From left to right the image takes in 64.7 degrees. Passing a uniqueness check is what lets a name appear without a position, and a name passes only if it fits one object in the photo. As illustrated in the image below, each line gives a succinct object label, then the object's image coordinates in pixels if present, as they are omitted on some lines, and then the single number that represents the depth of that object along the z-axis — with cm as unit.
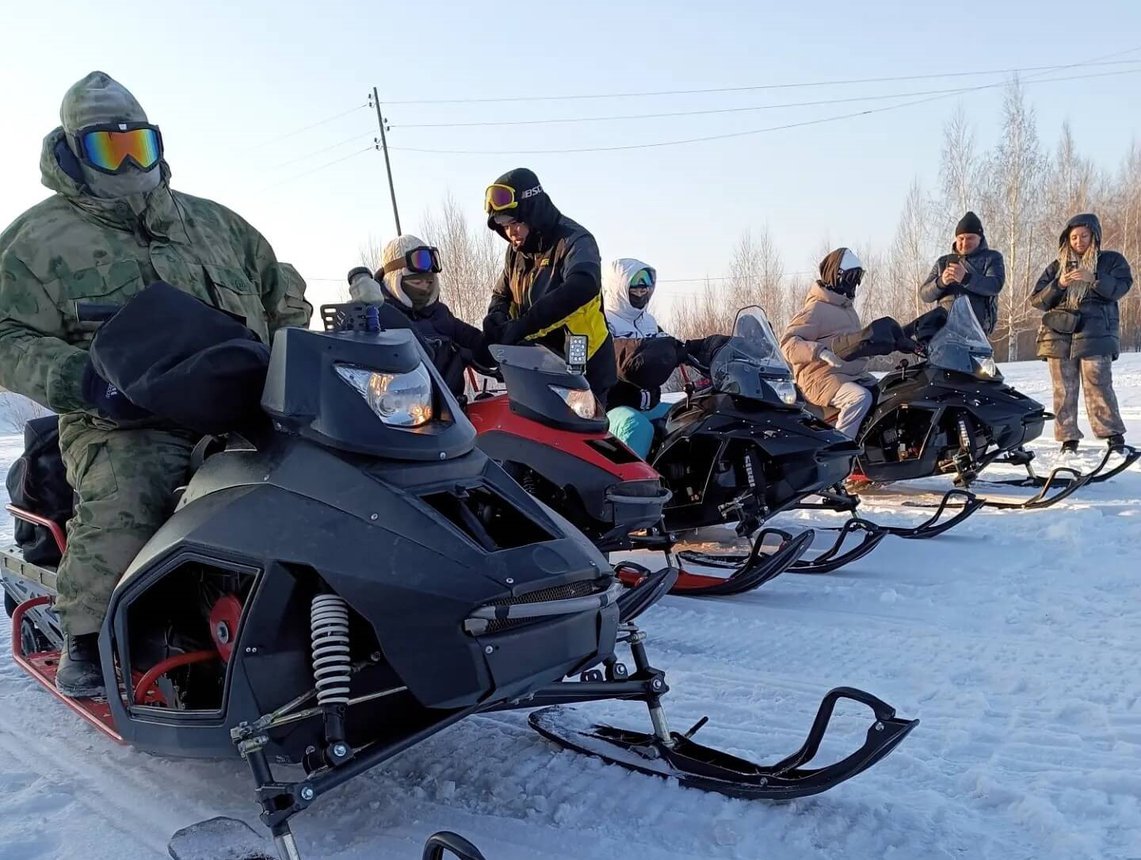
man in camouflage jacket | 232
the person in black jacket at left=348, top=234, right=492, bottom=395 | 467
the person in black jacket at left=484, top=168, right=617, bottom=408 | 442
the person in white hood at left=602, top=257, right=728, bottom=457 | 497
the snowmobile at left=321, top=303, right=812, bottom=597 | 378
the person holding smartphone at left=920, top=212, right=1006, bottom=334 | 724
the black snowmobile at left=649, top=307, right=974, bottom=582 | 472
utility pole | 2576
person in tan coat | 634
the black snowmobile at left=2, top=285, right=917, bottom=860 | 178
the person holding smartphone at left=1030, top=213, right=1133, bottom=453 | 756
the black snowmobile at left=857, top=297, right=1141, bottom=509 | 615
